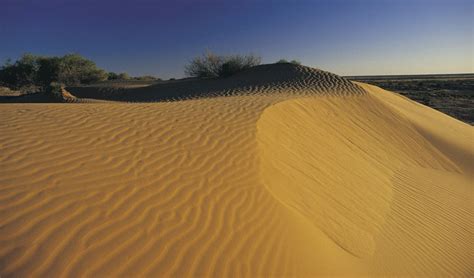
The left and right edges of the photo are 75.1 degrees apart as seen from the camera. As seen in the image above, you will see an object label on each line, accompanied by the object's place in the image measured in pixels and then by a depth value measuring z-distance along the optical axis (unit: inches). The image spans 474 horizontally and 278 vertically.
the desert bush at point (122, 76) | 1357.0
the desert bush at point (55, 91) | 525.5
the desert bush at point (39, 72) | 1018.9
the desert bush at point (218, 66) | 746.2
